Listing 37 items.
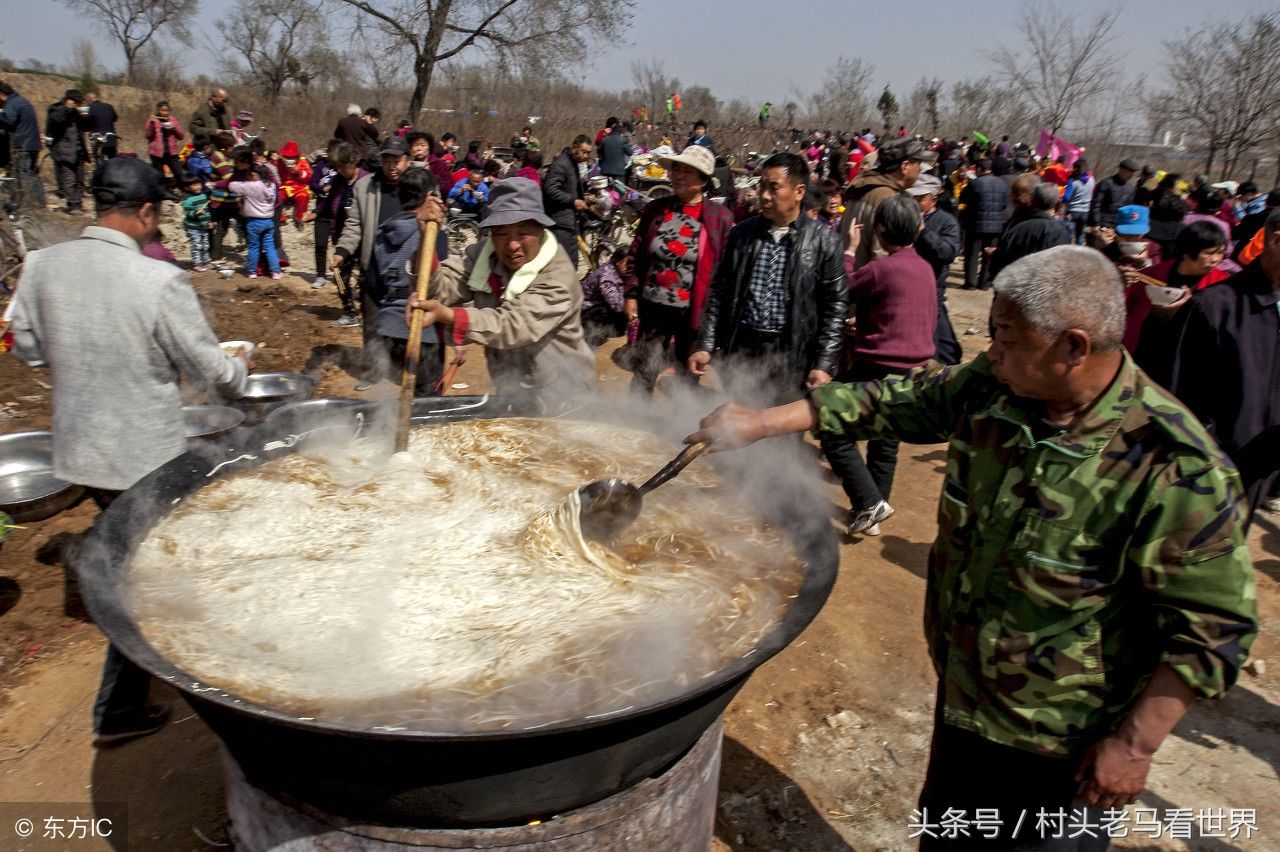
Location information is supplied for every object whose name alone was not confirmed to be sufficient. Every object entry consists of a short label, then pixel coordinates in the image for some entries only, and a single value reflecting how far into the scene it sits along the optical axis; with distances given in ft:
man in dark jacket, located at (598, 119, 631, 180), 53.06
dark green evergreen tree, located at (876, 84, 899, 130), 124.26
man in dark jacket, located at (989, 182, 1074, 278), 25.25
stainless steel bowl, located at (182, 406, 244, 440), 17.26
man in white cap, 22.38
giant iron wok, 6.07
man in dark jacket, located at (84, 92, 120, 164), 51.11
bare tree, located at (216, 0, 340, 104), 133.28
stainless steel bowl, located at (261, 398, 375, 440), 11.84
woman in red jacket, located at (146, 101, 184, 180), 51.39
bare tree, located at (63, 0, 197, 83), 137.69
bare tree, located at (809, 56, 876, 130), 144.15
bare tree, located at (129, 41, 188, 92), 125.49
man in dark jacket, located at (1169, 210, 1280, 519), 12.32
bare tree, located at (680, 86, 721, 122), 162.71
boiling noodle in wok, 6.95
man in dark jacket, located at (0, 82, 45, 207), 46.91
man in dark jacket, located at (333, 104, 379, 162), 40.59
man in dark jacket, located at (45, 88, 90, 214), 48.70
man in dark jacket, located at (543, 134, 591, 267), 31.91
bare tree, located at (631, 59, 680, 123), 138.41
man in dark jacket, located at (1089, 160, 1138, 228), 43.47
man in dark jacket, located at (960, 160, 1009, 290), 42.68
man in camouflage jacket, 5.60
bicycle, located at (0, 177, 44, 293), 30.99
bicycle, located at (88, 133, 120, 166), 50.98
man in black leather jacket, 16.16
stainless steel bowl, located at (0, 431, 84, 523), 14.44
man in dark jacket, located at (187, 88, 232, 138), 51.03
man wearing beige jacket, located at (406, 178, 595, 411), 13.78
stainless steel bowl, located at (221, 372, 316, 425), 19.25
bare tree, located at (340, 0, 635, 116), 66.03
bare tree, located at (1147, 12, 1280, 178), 58.75
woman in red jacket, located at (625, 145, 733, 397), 18.63
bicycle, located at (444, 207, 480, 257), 48.32
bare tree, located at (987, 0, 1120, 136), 78.69
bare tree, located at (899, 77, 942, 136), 134.92
